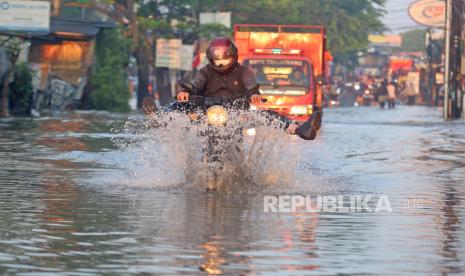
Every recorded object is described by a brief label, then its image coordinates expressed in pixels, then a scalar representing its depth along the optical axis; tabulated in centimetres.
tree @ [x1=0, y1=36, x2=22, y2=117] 3991
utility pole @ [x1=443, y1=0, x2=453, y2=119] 5341
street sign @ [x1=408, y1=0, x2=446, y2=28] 7569
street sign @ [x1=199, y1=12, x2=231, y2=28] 6462
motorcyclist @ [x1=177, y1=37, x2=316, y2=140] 1653
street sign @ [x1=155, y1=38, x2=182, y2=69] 6347
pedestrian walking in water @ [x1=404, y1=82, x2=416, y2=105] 9650
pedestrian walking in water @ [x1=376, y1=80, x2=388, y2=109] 7450
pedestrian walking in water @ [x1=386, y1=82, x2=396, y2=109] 7525
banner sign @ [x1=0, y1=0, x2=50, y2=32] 5172
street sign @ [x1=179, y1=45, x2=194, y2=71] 6531
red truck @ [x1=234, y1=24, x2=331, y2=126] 3553
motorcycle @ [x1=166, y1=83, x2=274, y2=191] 1588
